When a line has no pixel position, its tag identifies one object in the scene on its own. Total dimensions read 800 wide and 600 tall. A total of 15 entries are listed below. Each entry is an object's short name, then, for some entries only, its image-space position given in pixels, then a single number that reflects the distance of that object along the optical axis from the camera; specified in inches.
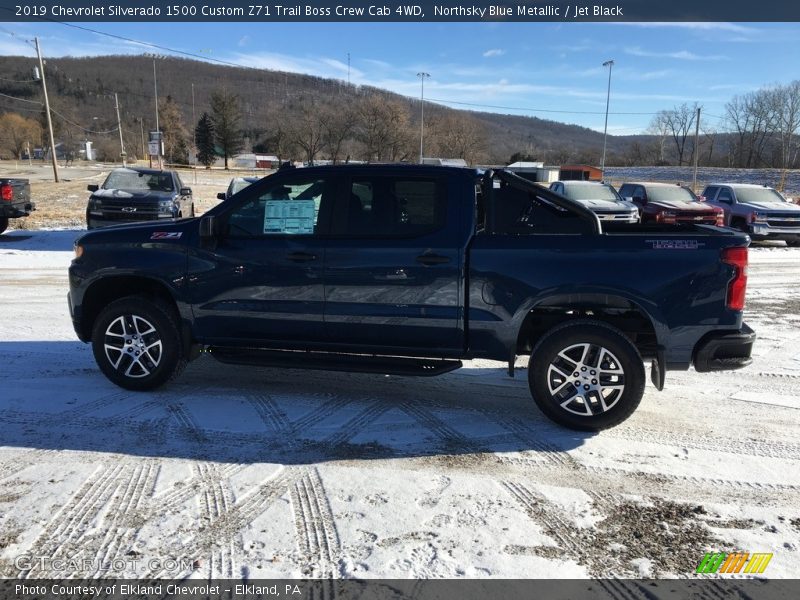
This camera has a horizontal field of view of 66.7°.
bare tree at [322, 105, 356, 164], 2709.2
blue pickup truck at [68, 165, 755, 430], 169.2
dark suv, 544.7
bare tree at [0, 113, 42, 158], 4372.5
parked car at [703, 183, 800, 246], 669.3
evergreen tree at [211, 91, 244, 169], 4109.3
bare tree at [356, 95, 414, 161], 2556.6
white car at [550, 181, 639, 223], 659.4
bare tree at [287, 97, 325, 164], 2842.0
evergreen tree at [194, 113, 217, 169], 3986.2
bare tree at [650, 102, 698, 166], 4862.2
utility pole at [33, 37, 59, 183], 1557.6
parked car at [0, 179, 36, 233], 581.0
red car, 663.1
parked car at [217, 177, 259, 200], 615.0
